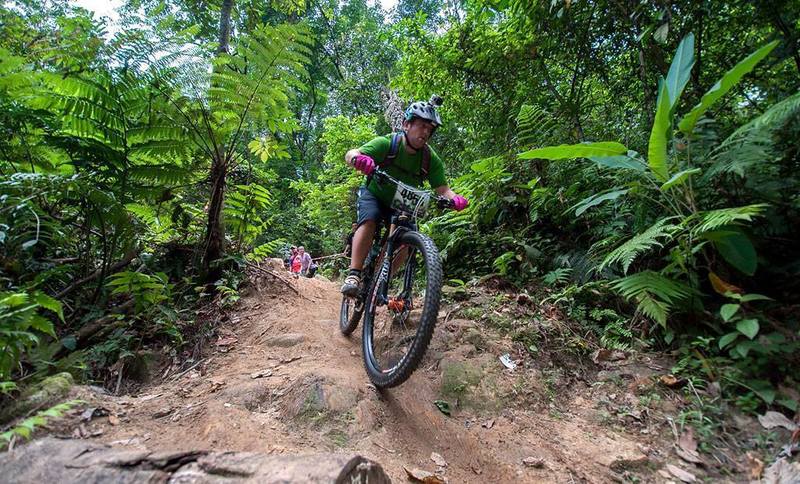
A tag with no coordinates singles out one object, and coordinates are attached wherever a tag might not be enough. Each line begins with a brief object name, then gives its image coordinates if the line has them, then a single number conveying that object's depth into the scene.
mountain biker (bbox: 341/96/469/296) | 3.16
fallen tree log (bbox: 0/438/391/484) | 1.24
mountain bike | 2.33
